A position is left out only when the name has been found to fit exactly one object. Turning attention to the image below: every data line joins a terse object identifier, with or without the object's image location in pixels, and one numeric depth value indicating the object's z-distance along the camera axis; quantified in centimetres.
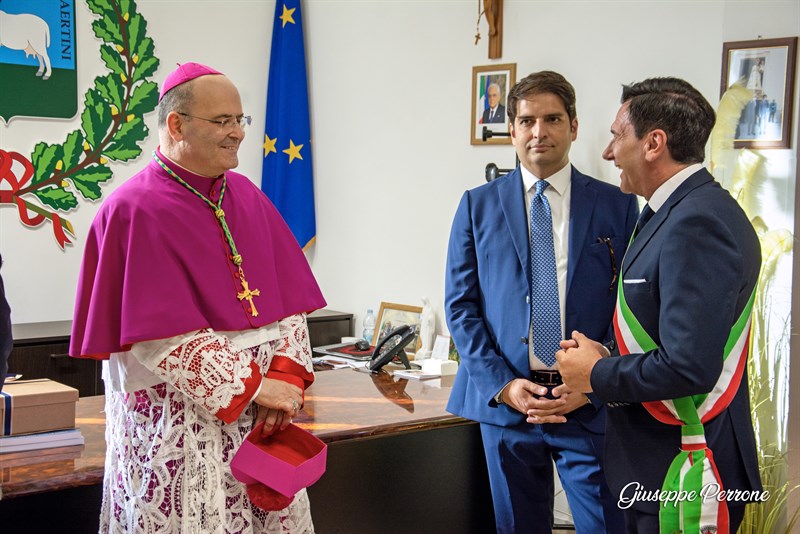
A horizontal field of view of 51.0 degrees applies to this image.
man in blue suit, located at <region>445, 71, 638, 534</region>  230
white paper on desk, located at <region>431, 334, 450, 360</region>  427
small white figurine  444
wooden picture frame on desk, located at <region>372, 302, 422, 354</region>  452
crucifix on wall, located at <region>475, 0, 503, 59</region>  410
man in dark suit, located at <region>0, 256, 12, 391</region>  166
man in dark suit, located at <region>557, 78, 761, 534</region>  165
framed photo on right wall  304
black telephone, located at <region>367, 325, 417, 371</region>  359
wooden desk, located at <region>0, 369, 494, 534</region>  251
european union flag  502
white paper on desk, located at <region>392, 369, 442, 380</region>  350
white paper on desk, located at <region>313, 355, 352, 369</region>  407
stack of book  218
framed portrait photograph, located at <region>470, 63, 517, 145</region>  412
